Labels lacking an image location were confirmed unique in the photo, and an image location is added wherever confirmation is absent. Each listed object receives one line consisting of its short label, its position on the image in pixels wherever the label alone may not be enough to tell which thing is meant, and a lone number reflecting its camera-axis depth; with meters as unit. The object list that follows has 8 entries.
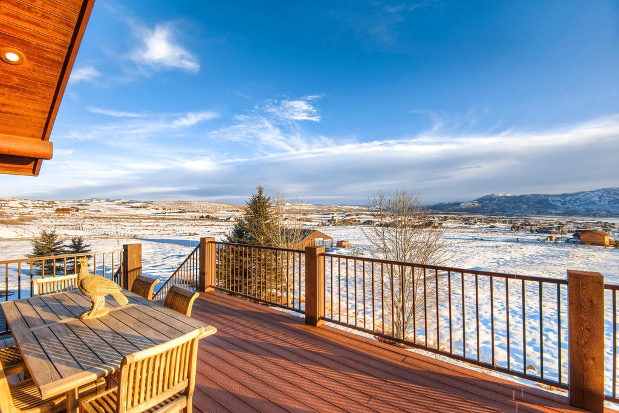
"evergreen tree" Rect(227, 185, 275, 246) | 11.49
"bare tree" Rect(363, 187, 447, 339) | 11.77
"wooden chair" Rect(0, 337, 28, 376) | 1.77
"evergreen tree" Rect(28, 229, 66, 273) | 12.08
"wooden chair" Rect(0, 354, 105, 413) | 1.44
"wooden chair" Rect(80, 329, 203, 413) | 1.24
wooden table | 1.31
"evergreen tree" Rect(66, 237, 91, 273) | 12.51
